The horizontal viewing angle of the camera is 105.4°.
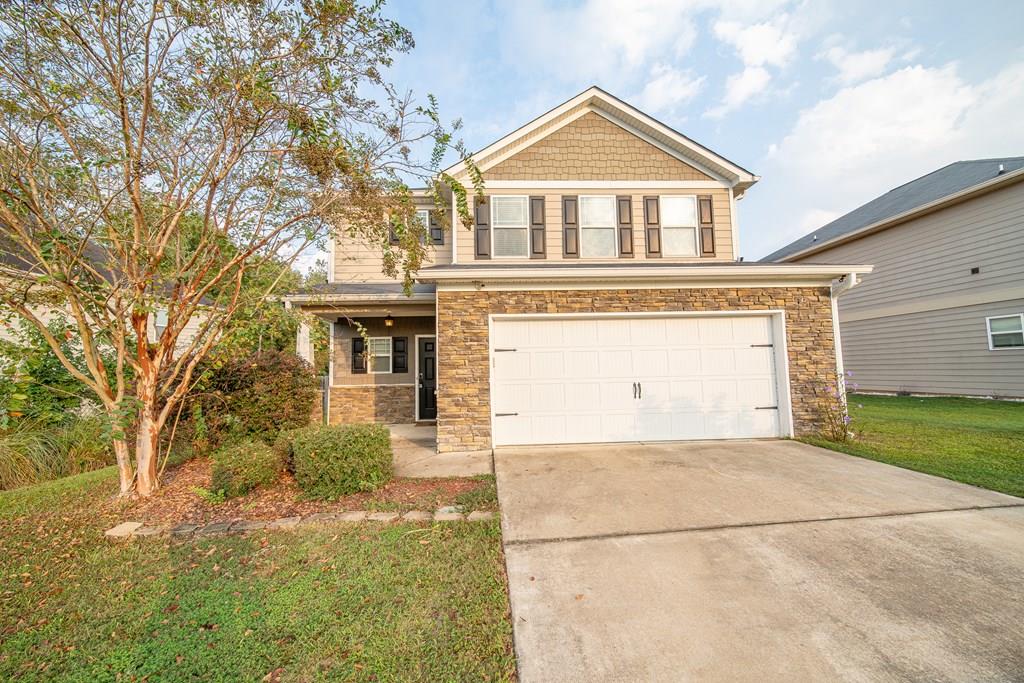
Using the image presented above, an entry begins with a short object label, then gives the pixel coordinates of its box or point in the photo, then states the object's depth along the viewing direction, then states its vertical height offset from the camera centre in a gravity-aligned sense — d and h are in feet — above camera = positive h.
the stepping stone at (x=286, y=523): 12.00 -4.70
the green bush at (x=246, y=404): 19.83 -1.61
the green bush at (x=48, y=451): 17.54 -3.55
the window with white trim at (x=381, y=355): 31.96 +1.21
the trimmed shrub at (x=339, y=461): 14.21 -3.35
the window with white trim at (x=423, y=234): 18.87 +6.62
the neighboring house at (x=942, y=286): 32.94 +6.88
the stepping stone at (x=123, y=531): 11.62 -4.72
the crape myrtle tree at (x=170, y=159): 12.07 +7.85
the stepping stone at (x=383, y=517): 12.29 -4.69
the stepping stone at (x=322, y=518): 12.24 -4.68
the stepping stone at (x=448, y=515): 12.12 -4.66
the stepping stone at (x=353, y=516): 12.34 -4.68
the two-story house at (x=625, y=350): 20.79 +0.81
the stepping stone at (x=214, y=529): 11.75 -4.72
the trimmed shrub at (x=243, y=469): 14.19 -3.59
